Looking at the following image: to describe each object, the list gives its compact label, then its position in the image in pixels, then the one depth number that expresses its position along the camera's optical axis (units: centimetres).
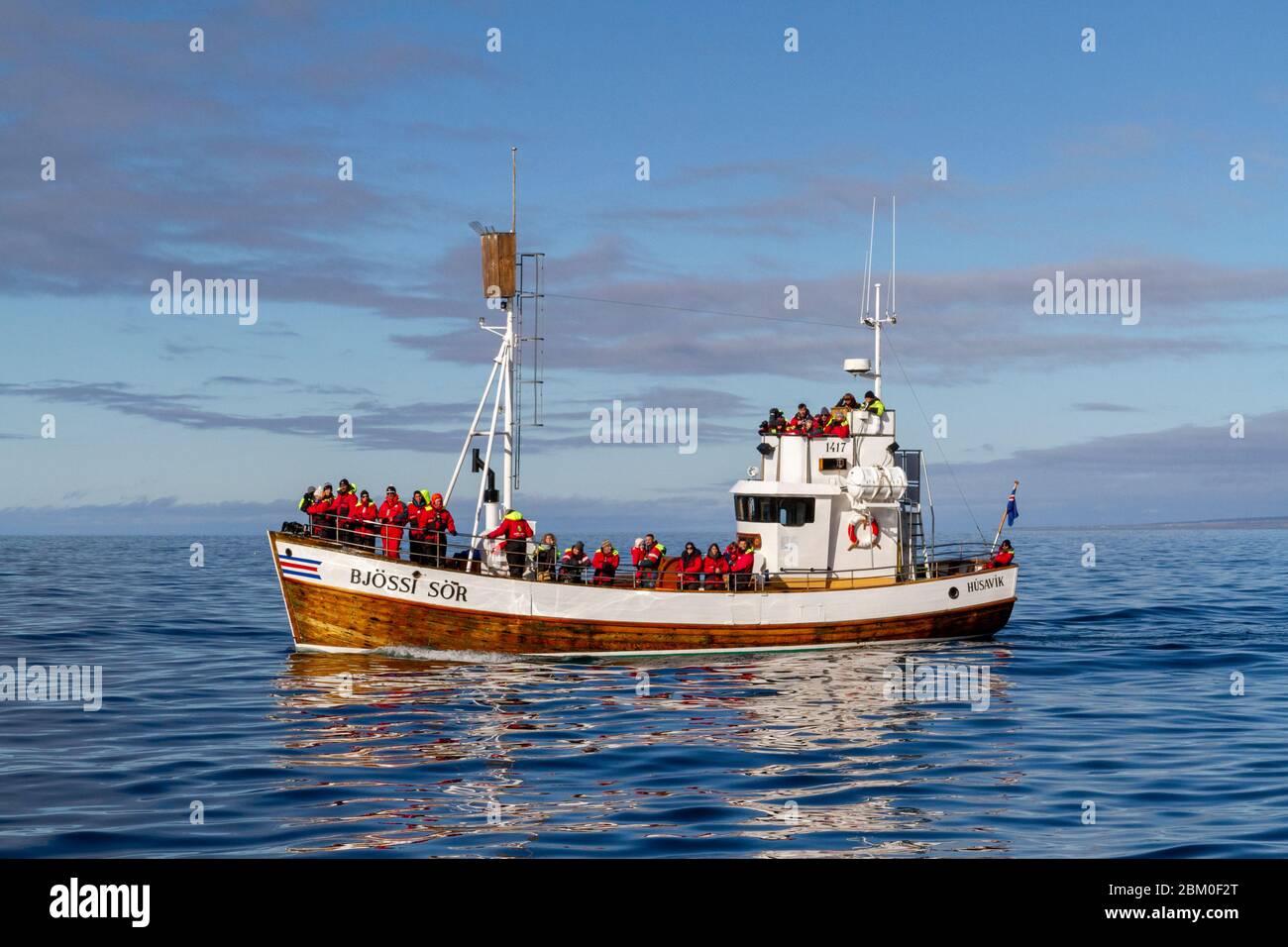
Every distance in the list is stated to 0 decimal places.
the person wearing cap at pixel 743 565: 3341
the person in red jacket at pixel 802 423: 3669
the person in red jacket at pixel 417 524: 3094
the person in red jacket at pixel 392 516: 3109
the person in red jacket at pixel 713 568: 3284
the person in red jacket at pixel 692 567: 3266
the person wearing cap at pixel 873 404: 3716
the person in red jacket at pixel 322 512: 3141
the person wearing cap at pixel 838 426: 3675
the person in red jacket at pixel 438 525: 3105
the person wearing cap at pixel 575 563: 3164
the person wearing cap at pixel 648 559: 3238
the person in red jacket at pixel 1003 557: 3828
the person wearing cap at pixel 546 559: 3116
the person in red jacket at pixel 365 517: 3102
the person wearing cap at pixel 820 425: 3675
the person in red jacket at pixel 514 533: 3088
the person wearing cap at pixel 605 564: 3197
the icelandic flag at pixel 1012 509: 3819
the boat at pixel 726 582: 3062
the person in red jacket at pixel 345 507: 3130
